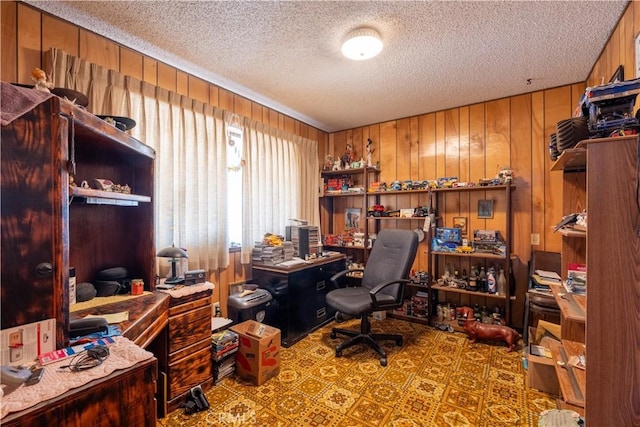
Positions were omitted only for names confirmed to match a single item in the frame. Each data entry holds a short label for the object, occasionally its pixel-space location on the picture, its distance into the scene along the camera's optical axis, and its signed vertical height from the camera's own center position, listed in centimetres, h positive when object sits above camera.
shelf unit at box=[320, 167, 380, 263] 373 +15
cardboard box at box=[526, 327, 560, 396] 190 -112
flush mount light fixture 188 +119
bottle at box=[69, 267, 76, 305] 146 -36
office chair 237 -68
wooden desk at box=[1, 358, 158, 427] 75 -56
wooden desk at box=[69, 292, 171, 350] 129 -50
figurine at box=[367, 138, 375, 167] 388 +90
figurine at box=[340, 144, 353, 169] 396 +80
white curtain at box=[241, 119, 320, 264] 294 +40
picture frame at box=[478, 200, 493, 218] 311 +6
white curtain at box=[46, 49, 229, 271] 185 +58
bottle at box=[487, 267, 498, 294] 285 -72
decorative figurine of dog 255 -112
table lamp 193 -27
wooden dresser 173 -87
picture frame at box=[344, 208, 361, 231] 400 -6
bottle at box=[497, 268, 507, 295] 282 -72
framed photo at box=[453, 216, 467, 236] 325 -12
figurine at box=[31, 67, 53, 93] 123 +62
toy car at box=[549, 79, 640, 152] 120 +47
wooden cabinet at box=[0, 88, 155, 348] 95 +3
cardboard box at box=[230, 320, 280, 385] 203 -104
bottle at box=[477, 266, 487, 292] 294 -72
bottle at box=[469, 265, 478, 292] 296 -72
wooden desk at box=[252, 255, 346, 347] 270 -81
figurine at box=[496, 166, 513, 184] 283 +40
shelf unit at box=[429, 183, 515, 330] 280 -43
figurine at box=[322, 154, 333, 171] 411 +77
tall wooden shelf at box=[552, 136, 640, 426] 112 -28
